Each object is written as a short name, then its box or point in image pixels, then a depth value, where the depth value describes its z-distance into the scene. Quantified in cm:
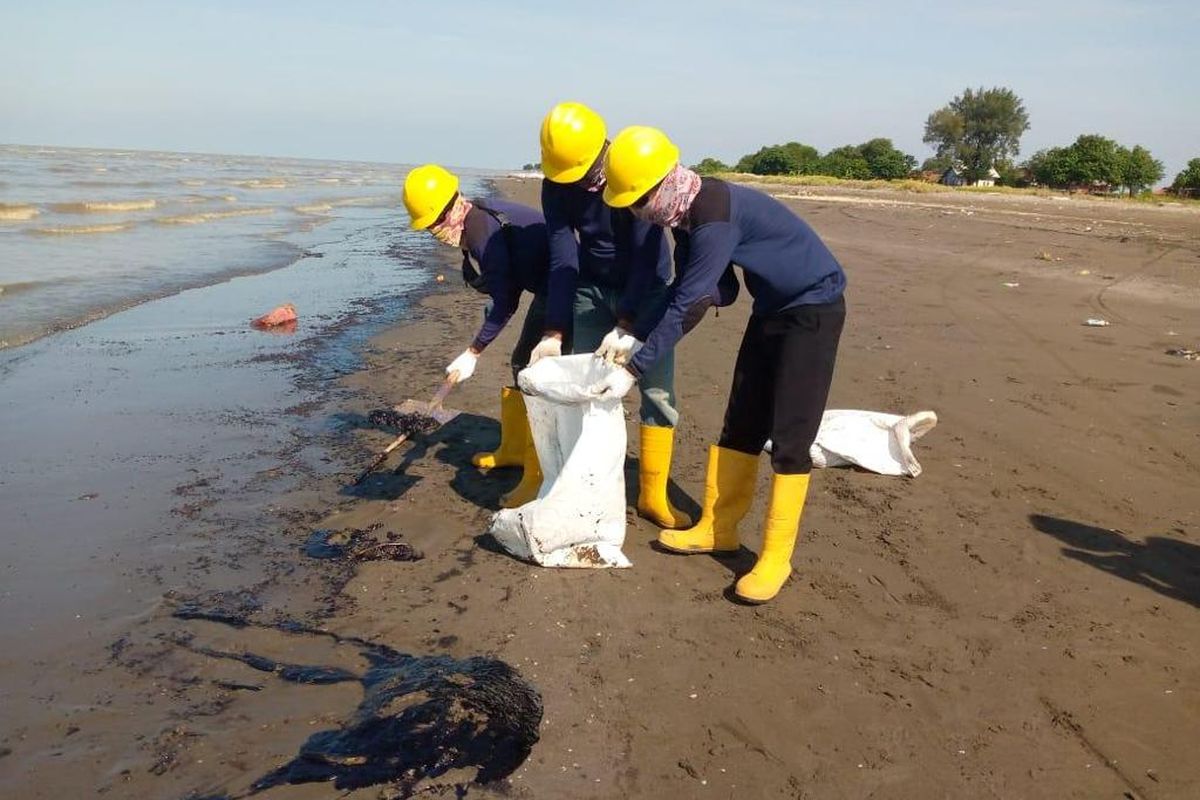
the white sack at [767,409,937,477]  487
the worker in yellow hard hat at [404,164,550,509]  401
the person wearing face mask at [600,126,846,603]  324
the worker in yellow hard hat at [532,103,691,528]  360
